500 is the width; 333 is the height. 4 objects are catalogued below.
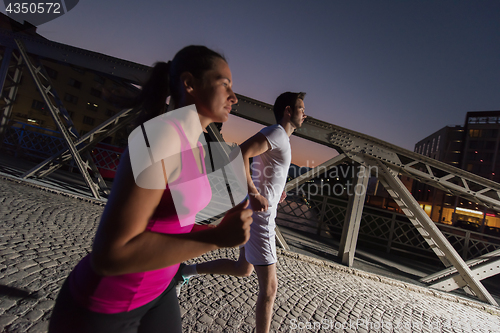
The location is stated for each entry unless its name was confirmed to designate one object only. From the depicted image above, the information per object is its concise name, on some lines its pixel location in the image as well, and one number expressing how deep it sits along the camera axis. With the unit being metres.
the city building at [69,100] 29.48
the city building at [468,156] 46.25
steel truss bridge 5.39
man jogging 2.17
